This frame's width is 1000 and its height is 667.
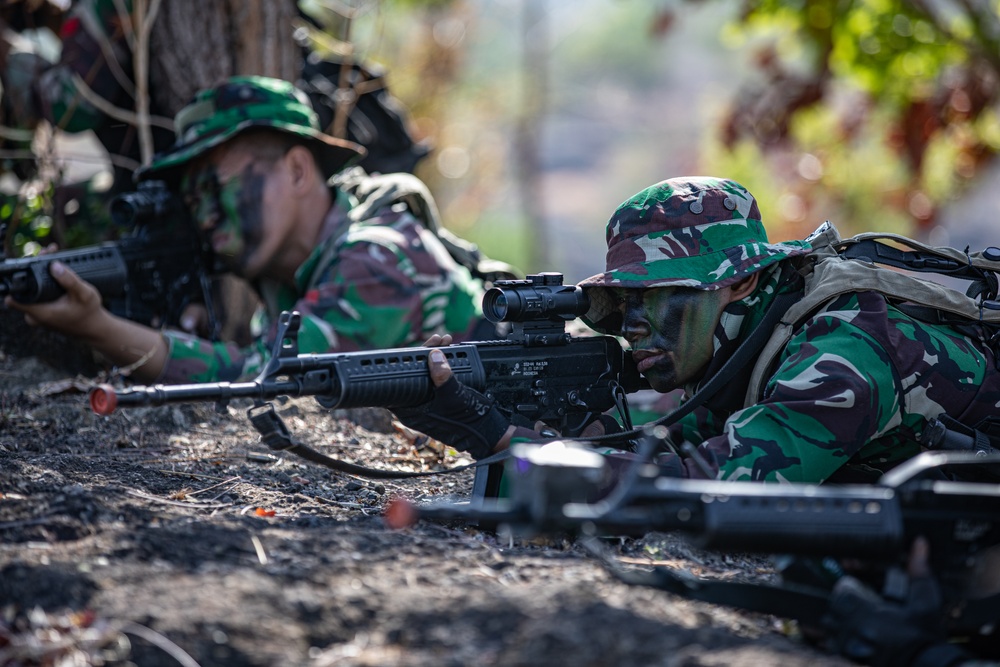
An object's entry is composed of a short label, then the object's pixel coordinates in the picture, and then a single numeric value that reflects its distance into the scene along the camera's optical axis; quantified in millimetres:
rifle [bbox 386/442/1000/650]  5055
